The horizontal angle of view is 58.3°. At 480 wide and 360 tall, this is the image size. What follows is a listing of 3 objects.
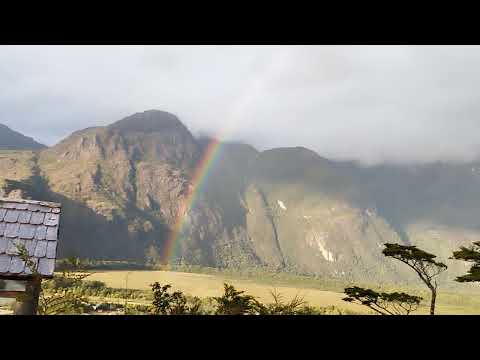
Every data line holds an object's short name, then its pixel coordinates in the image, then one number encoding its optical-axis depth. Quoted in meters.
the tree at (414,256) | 19.28
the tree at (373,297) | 19.25
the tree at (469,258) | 18.22
